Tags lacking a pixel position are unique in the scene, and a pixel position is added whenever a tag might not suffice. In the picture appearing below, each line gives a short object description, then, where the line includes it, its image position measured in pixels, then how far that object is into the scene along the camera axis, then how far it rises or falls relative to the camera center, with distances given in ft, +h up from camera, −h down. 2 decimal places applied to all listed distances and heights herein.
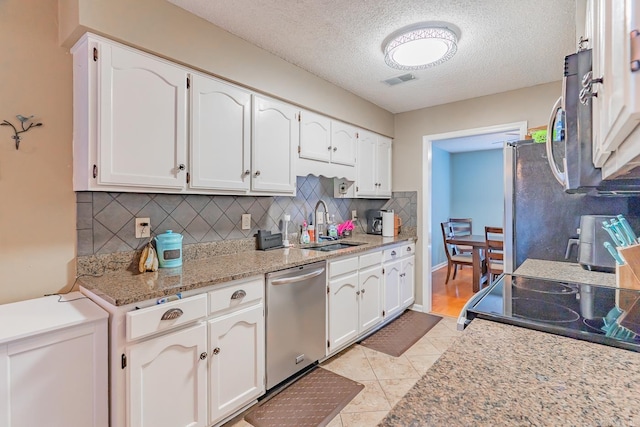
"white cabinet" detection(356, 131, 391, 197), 10.77 +1.80
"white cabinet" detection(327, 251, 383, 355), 7.95 -2.41
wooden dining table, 13.80 -2.06
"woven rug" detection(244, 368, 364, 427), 5.81 -3.94
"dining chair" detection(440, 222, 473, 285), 14.94 -2.17
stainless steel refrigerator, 6.48 +0.14
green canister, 5.90 -0.69
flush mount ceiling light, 6.26 +3.67
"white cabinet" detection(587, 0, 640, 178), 1.31 +0.67
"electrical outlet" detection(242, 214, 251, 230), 7.91 -0.21
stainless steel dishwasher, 6.30 -2.38
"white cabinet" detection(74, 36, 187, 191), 4.89 +1.64
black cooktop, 2.93 -1.12
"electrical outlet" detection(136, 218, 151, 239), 6.04 -0.29
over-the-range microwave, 2.95 +0.82
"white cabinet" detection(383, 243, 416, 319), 10.15 -2.30
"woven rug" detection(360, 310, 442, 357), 8.89 -3.87
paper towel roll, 11.36 -0.35
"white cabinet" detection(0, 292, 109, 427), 3.69 -1.99
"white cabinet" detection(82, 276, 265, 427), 4.29 -2.31
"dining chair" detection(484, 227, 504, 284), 12.98 -1.64
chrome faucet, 9.83 -0.10
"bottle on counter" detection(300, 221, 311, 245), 9.39 -0.67
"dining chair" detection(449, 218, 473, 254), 16.86 -0.80
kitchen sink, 9.14 -1.02
